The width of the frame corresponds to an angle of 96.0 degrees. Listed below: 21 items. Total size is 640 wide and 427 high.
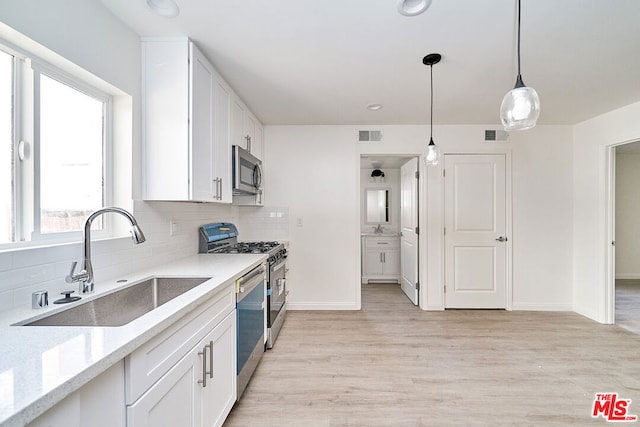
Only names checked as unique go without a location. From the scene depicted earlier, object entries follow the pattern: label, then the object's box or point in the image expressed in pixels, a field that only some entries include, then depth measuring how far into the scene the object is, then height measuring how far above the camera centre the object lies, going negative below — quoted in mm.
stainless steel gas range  2643 -371
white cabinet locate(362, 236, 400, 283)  5281 -836
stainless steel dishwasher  1873 -781
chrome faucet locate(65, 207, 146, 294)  1258 -199
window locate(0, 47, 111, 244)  1260 +323
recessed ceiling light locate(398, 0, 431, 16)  1526 +1122
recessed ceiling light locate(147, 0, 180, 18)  1556 +1142
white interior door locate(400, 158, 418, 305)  3908 -239
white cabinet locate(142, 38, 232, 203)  1878 +635
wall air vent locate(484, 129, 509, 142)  3713 +1007
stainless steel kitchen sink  1184 -440
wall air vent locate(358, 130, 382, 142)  3756 +1013
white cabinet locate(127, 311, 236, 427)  993 -742
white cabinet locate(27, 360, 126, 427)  657 -492
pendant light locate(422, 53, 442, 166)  2115 +528
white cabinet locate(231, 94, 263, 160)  2656 +892
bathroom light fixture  5742 +771
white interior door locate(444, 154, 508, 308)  3732 -231
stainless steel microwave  2582 +412
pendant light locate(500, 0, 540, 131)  1345 +504
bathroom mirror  5793 +173
